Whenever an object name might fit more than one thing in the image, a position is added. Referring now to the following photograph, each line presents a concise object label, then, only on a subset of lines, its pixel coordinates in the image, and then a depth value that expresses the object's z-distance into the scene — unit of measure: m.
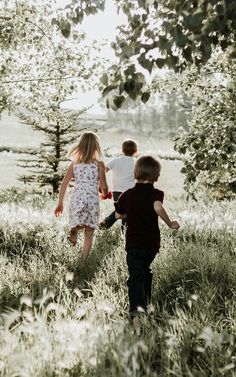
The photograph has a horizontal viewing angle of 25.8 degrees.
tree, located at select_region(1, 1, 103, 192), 10.69
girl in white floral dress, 7.23
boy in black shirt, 4.91
